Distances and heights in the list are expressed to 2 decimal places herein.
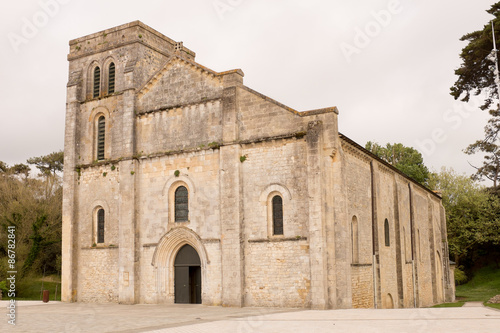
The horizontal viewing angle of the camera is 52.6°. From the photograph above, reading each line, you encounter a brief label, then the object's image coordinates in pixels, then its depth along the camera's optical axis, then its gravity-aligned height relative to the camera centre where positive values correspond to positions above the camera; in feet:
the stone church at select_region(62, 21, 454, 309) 71.67 +5.90
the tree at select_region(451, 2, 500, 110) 78.79 +26.12
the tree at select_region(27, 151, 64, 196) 214.07 +31.29
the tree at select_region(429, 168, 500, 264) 169.27 +4.06
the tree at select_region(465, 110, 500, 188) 141.32 +20.94
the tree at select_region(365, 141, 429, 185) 207.62 +29.78
